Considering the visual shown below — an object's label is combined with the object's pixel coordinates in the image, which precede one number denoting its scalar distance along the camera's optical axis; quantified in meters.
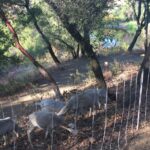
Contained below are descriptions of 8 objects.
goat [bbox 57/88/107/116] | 5.14
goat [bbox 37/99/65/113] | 5.24
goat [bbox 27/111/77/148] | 4.37
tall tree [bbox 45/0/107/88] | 5.98
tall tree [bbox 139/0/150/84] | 6.02
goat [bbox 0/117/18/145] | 4.50
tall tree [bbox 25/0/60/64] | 10.93
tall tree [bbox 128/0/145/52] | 14.16
